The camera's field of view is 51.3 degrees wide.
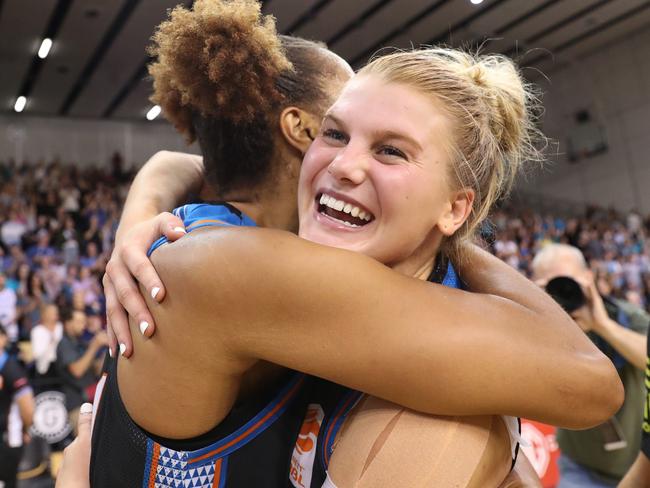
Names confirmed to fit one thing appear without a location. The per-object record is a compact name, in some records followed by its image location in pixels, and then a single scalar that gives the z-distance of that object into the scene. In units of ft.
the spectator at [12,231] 33.09
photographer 9.48
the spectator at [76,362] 18.20
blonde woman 3.31
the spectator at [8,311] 21.96
